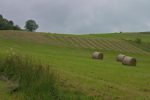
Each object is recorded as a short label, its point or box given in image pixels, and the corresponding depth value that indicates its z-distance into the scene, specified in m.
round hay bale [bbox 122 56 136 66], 42.78
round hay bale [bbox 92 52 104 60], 48.81
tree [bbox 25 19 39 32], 132.12
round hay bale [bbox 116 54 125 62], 47.10
